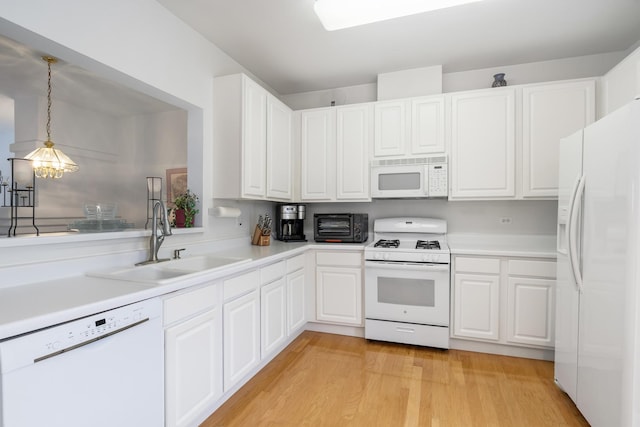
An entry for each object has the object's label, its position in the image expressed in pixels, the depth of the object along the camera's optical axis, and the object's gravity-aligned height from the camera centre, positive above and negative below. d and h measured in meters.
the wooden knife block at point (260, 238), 3.10 -0.26
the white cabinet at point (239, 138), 2.56 +0.62
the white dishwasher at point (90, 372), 0.95 -0.57
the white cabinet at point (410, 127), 3.01 +0.84
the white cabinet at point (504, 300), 2.53 -0.72
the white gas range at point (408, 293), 2.75 -0.72
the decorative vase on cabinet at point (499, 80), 2.96 +1.25
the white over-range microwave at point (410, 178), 2.97 +0.34
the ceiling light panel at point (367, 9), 1.93 +1.28
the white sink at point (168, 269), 1.61 -0.34
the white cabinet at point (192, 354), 1.51 -0.74
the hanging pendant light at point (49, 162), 3.36 +0.53
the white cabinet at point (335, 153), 3.26 +0.63
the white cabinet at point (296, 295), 2.75 -0.76
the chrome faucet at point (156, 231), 1.96 -0.12
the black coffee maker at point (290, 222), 3.38 -0.11
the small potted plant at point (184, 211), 2.42 +0.00
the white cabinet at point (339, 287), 3.04 -0.73
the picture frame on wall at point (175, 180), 4.18 +0.42
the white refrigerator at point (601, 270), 1.40 -0.29
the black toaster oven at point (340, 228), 3.24 -0.16
